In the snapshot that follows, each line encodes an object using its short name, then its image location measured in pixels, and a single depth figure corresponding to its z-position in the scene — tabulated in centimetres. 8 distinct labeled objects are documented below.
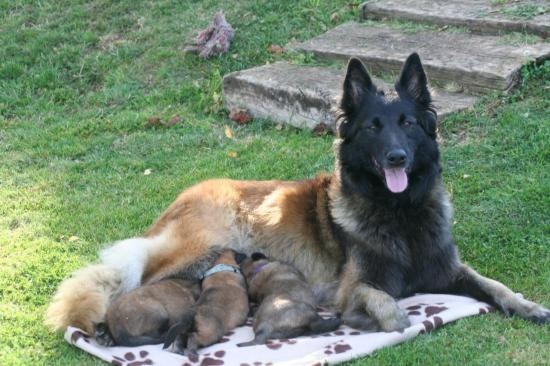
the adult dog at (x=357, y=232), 511
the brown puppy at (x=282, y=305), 491
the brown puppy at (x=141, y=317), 491
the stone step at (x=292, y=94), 809
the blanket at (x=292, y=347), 464
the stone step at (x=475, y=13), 865
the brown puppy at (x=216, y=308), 481
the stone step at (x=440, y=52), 791
